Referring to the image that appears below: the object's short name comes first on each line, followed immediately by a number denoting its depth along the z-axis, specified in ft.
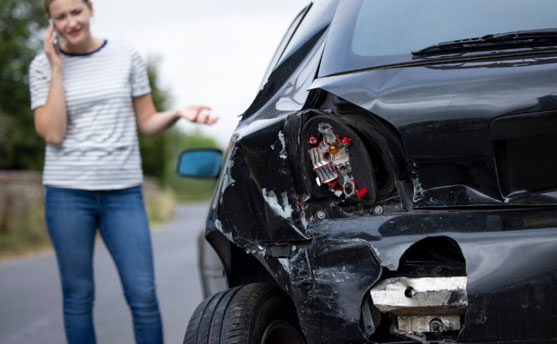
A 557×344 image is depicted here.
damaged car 7.54
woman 13.02
